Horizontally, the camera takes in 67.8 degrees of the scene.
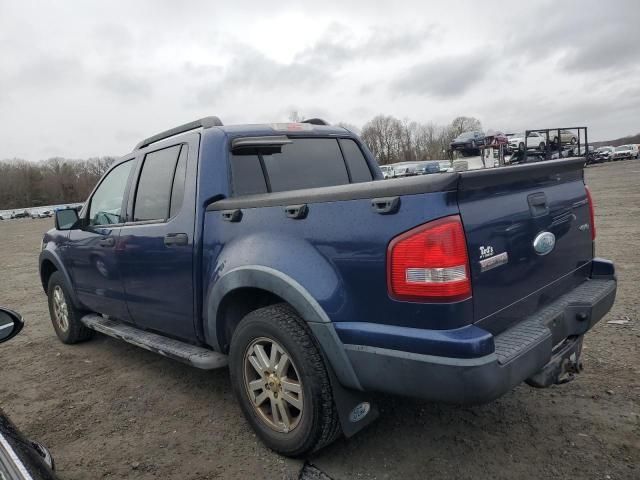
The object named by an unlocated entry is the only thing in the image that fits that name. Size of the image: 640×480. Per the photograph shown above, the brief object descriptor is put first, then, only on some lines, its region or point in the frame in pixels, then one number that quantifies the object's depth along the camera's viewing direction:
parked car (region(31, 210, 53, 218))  69.50
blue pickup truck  2.07
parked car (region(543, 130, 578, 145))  26.80
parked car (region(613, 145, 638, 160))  59.75
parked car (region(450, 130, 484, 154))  19.79
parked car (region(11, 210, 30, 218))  77.22
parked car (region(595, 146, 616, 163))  57.02
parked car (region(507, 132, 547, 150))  25.67
